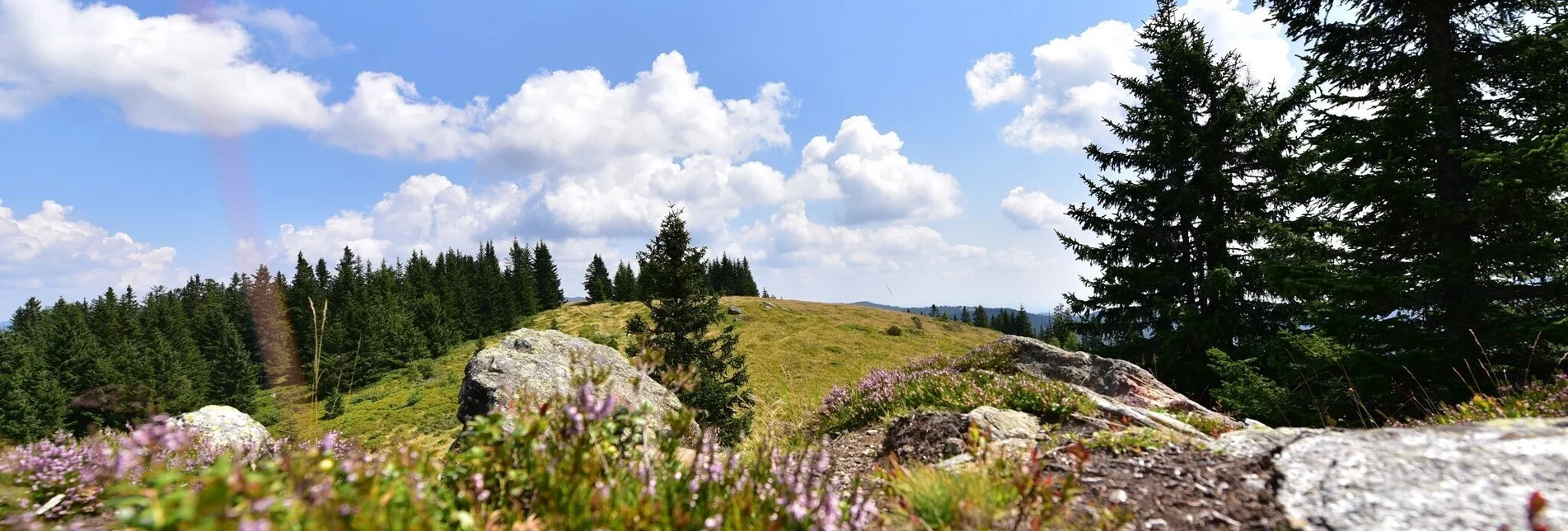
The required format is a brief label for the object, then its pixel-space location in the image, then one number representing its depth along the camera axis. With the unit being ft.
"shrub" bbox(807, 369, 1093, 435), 23.90
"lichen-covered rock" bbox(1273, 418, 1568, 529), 8.61
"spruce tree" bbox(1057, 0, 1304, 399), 46.03
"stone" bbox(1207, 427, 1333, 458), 12.67
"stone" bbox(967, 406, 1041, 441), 19.47
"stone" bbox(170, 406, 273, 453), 36.45
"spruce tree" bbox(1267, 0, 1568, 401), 26.35
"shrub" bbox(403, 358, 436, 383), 155.02
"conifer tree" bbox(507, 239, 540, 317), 258.98
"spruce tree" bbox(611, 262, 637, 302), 285.43
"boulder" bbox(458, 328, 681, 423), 39.83
